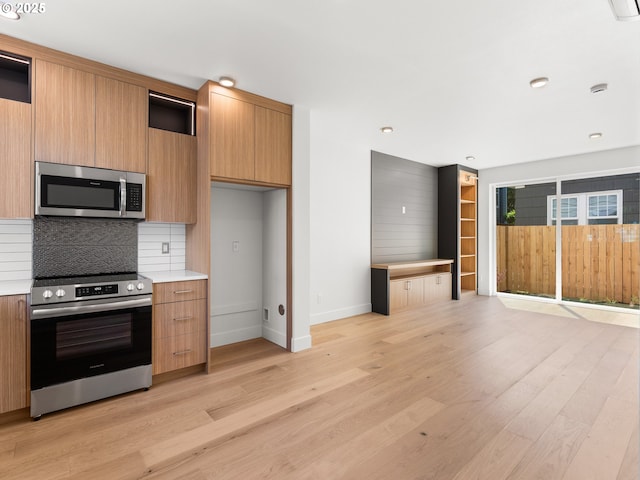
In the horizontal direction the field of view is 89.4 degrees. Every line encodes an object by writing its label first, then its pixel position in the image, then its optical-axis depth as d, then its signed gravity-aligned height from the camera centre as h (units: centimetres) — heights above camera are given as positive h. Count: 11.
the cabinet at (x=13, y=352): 215 -75
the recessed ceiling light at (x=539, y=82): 294 +146
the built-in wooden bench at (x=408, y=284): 518 -76
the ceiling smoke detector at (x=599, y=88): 305 +146
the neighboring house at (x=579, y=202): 524 +70
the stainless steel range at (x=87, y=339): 224 -74
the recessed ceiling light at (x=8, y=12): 202 +146
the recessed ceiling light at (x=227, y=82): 293 +146
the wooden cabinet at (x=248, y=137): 300 +103
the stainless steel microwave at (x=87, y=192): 244 +40
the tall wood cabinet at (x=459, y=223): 646 +38
